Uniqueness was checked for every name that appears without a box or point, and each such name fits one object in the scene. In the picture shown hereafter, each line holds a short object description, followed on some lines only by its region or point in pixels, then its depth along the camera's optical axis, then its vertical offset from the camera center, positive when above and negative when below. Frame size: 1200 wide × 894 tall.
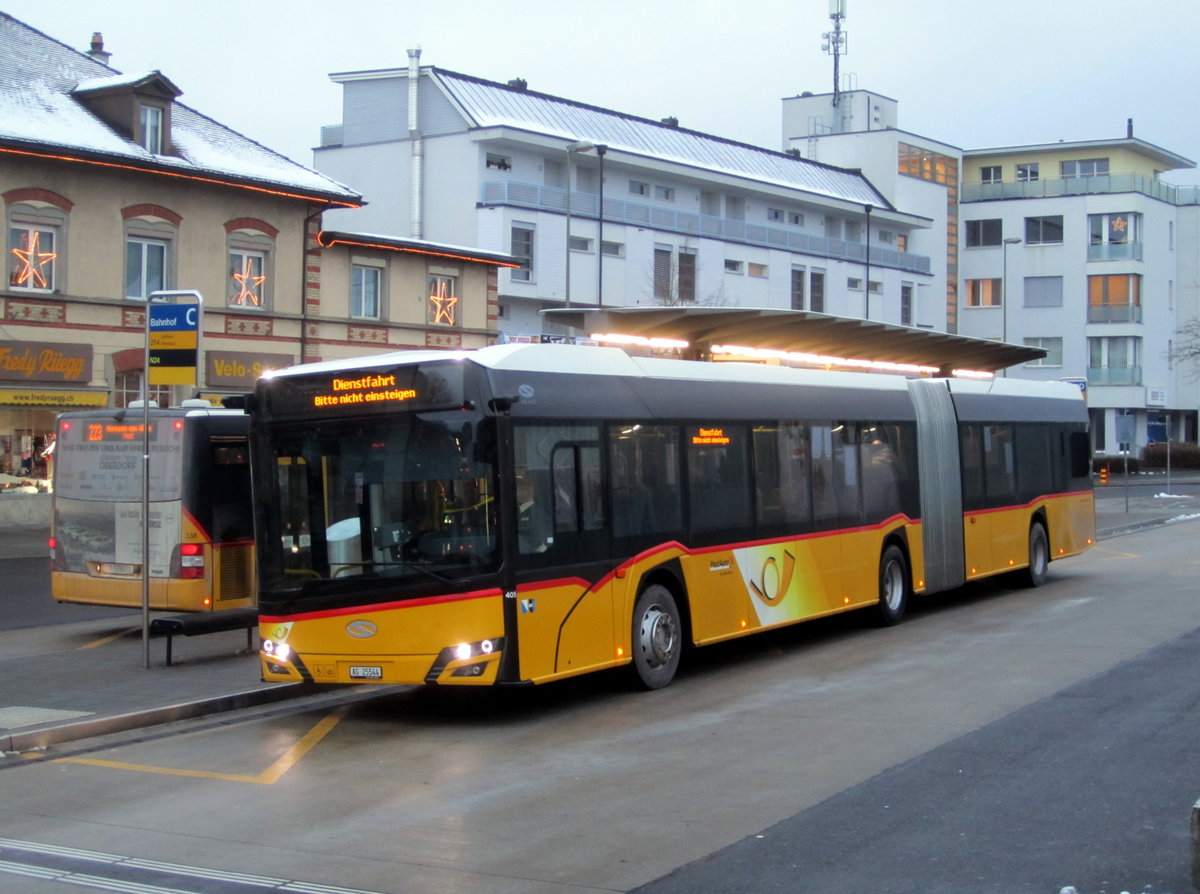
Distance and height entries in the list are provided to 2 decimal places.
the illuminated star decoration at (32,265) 31.14 +4.03
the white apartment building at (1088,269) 78.00 +9.97
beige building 31.27 +4.79
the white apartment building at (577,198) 52.62 +10.16
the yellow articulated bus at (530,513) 10.71 -0.53
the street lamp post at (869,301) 60.15 +6.64
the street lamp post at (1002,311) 68.12 +7.65
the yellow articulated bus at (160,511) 15.43 -0.67
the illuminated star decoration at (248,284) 35.41 +4.09
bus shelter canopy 15.05 +1.39
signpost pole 13.33 +0.97
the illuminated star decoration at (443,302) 39.78 +4.09
